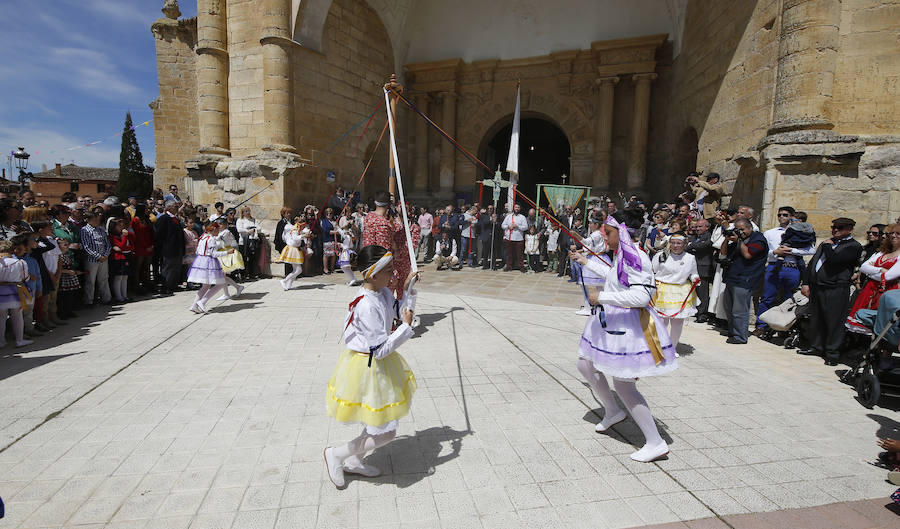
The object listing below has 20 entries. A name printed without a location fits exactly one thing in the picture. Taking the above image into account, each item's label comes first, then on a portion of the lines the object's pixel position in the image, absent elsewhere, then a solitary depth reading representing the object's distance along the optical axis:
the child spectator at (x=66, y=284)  6.55
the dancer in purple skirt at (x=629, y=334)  2.96
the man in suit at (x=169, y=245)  8.69
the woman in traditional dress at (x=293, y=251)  9.20
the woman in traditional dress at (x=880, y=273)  4.81
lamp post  15.87
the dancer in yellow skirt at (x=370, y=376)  2.54
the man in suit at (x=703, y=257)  6.98
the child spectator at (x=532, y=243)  12.52
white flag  10.05
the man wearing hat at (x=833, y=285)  5.51
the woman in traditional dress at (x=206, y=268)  7.03
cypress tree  32.47
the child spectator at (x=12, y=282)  5.09
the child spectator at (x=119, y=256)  7.66
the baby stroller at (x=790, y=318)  6.05
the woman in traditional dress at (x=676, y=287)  5.15
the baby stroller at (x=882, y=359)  4.11
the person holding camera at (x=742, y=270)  6.19
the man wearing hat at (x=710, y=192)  9.41
